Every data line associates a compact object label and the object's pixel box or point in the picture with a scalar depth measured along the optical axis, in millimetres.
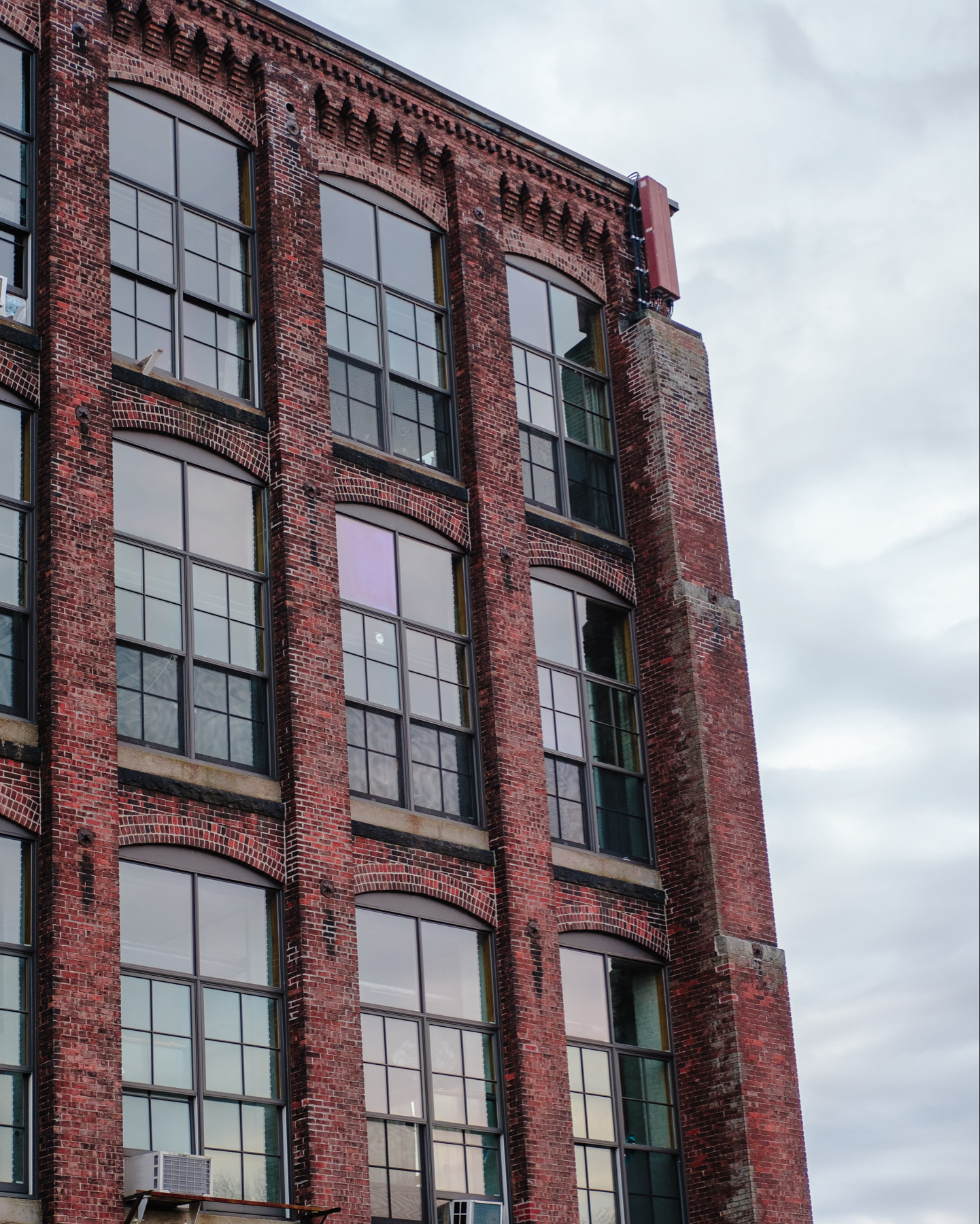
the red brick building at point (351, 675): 17984
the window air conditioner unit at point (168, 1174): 16484
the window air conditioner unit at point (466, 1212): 19156
